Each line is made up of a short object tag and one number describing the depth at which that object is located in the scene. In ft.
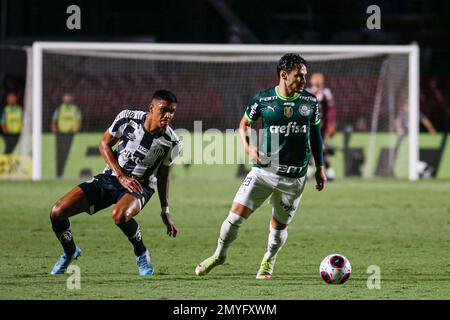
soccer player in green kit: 57.62
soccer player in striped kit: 58.44
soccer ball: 55.62
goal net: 136.26
